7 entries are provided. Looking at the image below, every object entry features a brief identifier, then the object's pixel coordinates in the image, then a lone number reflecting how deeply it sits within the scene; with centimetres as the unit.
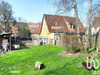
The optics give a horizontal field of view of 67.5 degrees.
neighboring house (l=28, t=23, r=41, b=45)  3171
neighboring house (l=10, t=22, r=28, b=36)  2987
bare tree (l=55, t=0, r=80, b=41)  881
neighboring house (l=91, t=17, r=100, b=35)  2442
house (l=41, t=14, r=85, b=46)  1786
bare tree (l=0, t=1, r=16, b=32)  1661
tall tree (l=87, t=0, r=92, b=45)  880
